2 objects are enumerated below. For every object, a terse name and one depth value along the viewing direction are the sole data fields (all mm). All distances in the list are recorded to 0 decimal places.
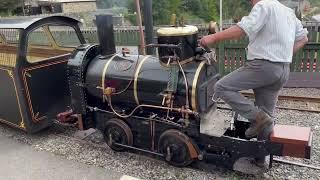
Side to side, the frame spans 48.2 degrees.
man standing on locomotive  3863
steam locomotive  4508
